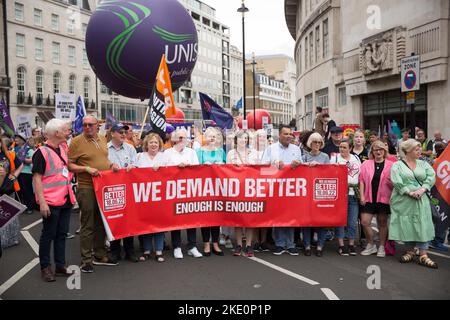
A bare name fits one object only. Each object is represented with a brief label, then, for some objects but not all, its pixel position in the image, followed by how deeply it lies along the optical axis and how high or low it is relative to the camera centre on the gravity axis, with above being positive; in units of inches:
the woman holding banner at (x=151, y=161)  266.8 -8.6
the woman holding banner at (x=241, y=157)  277.7 -7.7
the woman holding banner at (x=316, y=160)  276.8 -10.4
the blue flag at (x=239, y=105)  923.4 +81.0
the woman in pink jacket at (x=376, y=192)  273.9 -29.9
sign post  432.5 +64.9
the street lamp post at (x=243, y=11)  1015.6 +297.1
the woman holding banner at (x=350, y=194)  279.6 -31.5
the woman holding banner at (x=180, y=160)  270.4 -8.1
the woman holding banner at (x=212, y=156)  278.5 -6.5
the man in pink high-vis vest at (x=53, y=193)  220.4 -21.5
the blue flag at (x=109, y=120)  466.9 +27.7
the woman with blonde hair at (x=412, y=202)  253.1 -34.1
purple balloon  335.9 +79.7
